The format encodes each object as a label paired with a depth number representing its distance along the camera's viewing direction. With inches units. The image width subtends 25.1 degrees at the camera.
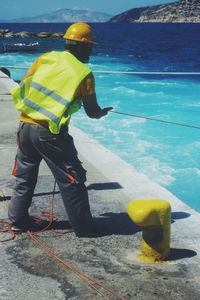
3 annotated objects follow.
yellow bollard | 137.0
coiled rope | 126.4
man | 142.9
